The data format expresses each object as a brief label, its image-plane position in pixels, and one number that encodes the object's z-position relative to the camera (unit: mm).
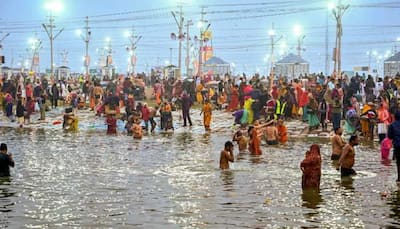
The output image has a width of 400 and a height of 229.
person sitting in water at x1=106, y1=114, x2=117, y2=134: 29359
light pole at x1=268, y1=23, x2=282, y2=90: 45562
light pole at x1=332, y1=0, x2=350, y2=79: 41406
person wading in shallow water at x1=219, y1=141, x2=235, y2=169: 17781
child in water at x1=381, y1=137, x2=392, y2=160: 20031
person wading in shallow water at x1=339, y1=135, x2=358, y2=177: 16250
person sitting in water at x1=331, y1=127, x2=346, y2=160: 19219
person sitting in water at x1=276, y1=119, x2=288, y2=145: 25036
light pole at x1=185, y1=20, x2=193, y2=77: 63262
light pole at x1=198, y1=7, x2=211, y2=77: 57531
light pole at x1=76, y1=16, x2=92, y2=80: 69344
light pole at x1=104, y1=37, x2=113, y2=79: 79181
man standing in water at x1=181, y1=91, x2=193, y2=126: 31984
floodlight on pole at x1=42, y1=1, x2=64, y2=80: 59409
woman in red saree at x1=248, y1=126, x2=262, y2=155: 21188
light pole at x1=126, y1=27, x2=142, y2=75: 80312
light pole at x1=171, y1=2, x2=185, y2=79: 55719
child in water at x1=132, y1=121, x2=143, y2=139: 26844
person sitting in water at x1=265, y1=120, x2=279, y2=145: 24297
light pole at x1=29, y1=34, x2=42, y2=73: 79812
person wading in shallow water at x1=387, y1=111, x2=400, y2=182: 15781
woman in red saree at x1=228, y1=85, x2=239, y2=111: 38094
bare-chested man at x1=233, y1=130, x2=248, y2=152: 22078
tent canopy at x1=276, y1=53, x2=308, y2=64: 57094
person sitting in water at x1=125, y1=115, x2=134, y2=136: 28902
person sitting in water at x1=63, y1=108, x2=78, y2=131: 30516
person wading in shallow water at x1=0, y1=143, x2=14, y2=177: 16338
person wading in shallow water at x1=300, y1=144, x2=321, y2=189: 14633
